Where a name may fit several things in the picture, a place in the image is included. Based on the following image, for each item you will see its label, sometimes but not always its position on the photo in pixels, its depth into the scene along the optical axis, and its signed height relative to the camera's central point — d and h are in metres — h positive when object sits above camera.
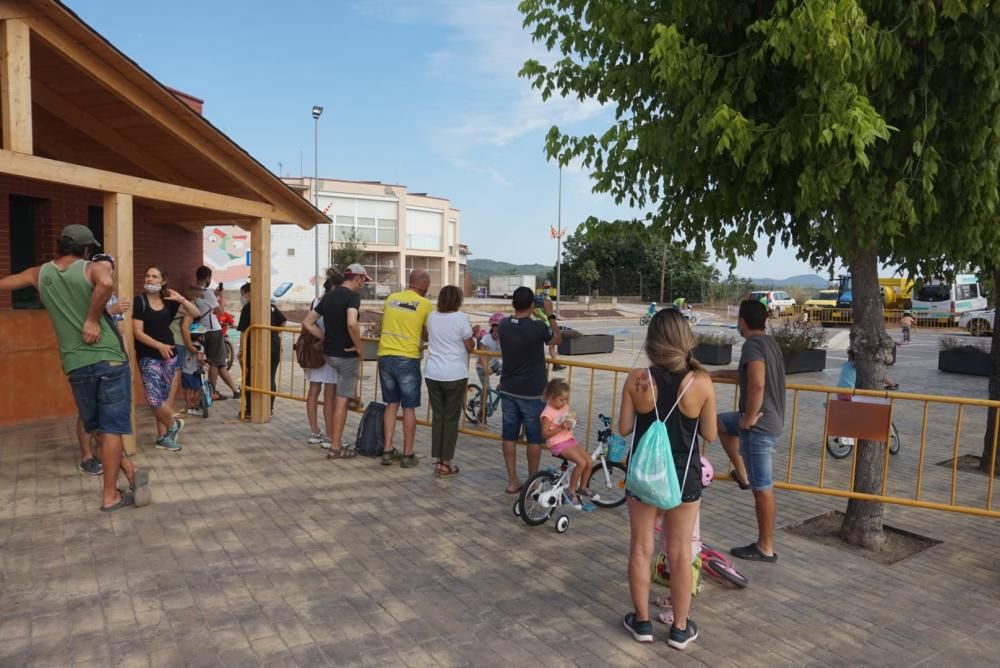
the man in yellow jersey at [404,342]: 6.50 -0.63
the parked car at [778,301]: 41.72 -0.85
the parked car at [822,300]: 39.86 -0.70
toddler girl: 5.23 -1.12
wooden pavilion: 5.75 +1.07
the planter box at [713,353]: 17.06 -1.69
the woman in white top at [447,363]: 6.25 -0.79
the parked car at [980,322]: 27.46 -1.14
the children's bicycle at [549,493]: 5.24 -1.64
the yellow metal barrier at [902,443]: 5.59 -1.97
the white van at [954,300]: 33.34 -0.32
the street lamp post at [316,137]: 43.35 +8.82
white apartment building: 51.03 +3.31
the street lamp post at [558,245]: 44.72 +2.36
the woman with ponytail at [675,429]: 3.53 -0.75
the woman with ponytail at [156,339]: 6.58 -0.70
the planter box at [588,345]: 19.39 -1.84
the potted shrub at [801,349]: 15.71 -1.41
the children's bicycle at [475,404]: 9.28 -1.71
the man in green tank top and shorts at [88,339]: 4.96 -0.55
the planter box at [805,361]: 15.77 -1.70
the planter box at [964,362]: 16.41 -1.66
